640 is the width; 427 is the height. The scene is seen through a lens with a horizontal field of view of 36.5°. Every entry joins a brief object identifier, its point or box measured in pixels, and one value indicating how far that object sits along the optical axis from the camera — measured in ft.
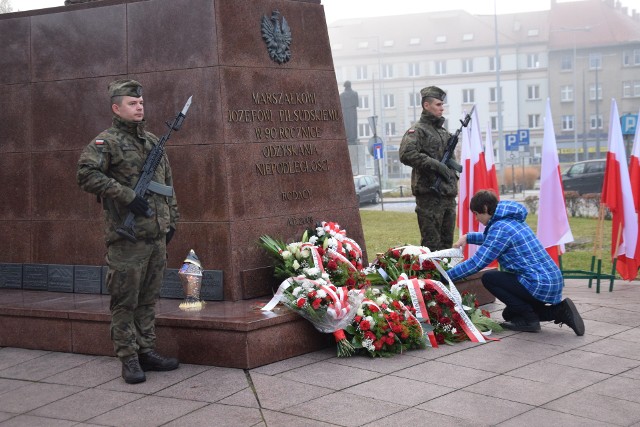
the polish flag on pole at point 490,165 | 40.37
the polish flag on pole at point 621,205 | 34.65
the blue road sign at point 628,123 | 55.72
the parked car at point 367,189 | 117.91
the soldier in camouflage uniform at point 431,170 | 30.01
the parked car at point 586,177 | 109.29
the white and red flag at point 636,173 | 35.73
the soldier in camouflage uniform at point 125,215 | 19.98
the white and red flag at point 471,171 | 39.42
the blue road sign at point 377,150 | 113.70
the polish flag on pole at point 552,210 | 34.40
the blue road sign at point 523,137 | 108.28
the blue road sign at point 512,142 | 106.63
